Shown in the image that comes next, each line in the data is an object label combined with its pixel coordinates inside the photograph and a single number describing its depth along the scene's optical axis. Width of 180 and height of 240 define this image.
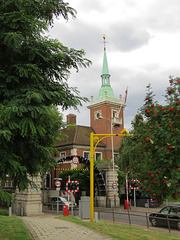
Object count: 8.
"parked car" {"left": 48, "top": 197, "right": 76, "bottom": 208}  26.10
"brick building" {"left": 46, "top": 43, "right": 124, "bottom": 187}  43.69
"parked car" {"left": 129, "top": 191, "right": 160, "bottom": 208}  30.32
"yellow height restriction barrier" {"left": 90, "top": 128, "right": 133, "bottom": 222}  15.05
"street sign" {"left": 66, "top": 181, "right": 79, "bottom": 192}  22.17
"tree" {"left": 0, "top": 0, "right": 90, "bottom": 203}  6.75
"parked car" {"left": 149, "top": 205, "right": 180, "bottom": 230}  14.36
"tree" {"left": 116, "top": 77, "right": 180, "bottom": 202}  6.69
